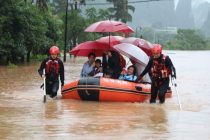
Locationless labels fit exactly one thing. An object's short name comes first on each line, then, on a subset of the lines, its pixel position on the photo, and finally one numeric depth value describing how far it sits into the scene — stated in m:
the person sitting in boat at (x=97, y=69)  14.52
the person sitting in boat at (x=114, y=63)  15.03
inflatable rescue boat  13.18
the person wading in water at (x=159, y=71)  12.99
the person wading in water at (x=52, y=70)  13.18
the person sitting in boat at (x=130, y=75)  14.22
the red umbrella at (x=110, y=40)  15.76
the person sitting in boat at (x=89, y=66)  14.55
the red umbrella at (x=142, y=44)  15.43
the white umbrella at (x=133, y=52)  14.18
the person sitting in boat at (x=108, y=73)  14.76
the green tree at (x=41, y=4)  34.41
